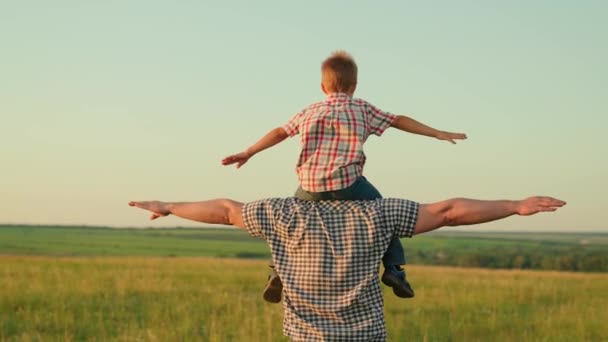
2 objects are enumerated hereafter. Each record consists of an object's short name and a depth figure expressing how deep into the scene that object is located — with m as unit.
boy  6.27
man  6.12
